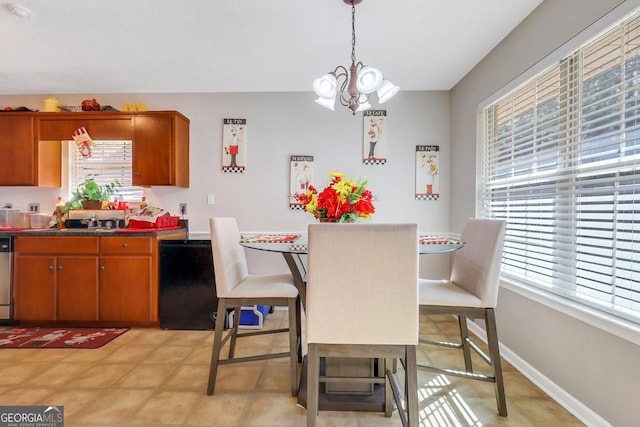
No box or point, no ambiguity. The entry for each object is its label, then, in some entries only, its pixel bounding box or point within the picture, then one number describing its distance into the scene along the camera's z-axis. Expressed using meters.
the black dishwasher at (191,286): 2.72
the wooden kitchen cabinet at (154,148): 2.94
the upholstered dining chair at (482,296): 1.53
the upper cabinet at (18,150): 2.97
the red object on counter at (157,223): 2.92
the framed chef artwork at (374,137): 3.20
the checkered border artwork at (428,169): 3.20
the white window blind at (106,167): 3.26
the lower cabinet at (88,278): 2.71
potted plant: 3.13
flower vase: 1.73
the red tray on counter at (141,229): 2.71
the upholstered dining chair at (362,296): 1.13
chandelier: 1.74
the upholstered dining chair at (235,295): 1.70
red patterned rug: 2.39
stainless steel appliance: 2.72
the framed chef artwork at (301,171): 3.22
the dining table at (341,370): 1.59
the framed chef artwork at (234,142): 3.24
